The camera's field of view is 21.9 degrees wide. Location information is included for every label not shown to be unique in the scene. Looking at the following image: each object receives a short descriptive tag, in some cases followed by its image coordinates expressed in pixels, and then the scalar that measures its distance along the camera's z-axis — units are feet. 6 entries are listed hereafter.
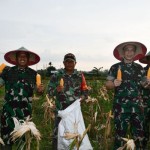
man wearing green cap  17.67
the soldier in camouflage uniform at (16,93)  16.29
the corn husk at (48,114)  24.80
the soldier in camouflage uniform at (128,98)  16.38
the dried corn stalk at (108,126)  18.92
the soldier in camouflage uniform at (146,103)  17.88
